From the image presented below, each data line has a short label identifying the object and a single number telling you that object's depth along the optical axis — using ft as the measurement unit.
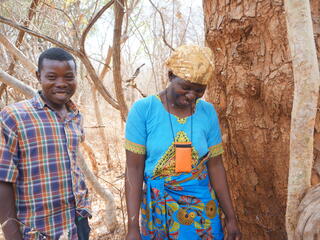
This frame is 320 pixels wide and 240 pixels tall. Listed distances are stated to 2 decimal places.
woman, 4.63
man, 4.26
